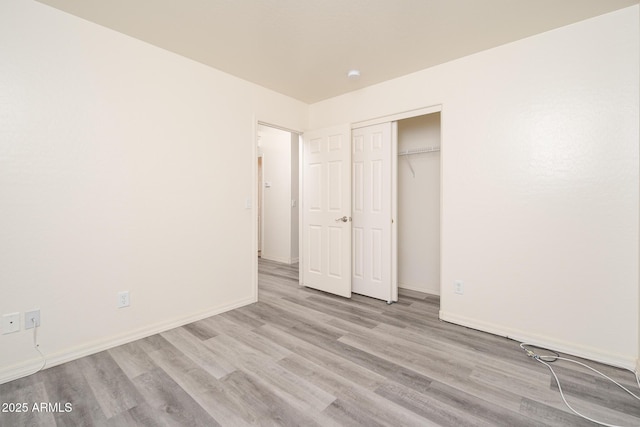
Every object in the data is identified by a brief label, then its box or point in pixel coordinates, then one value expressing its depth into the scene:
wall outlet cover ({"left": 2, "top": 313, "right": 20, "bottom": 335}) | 1.86
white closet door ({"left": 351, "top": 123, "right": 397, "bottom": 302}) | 3.32
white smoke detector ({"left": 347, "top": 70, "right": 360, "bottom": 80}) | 2.95
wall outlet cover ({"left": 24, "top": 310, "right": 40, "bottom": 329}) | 1.94
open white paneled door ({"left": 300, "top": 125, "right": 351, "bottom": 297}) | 3.46
